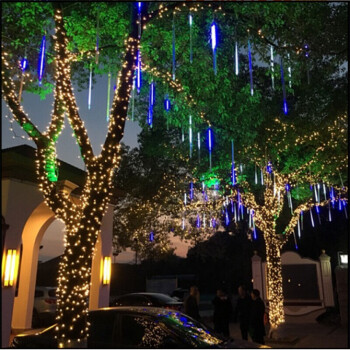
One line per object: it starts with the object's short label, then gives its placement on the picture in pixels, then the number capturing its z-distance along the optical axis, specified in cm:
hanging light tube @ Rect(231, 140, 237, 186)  1358
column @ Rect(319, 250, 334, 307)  1684
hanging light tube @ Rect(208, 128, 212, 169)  1339
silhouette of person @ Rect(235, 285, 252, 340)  1005
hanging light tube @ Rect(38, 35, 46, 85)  886
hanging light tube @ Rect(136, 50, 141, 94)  809
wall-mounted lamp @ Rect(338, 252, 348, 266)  1752
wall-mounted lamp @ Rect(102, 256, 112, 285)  1321
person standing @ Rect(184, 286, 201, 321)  959
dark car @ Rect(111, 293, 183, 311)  1435
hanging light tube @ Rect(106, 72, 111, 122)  945
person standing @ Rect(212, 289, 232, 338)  1005
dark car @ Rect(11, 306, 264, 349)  565
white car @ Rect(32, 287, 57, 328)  1400
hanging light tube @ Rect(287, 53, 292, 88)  1044
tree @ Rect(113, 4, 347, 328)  1073
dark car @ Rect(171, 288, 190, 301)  2474
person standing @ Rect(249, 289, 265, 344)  937
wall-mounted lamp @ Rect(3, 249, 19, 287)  964
